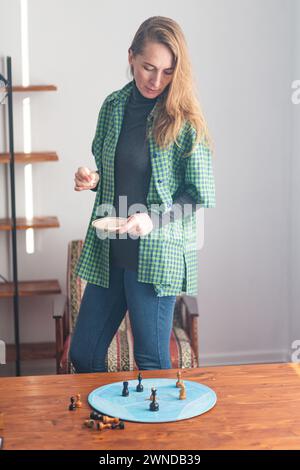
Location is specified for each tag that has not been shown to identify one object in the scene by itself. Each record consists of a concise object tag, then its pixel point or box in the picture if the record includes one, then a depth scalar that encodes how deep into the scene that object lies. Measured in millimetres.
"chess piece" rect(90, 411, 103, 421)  3097
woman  3574
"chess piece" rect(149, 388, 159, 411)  3170
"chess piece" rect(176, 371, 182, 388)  3349
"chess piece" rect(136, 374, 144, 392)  3318
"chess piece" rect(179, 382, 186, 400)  3264
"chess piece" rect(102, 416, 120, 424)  3058
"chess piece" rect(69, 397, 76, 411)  3194
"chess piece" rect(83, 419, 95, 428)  3056
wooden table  2976
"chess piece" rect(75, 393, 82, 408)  3208
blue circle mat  3136
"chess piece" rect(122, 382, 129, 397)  3279
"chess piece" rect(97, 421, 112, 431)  3032
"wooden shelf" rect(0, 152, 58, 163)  4868
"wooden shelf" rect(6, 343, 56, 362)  5123
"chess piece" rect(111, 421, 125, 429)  3049
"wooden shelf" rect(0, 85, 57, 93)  4881
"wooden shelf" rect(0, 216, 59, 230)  4911
